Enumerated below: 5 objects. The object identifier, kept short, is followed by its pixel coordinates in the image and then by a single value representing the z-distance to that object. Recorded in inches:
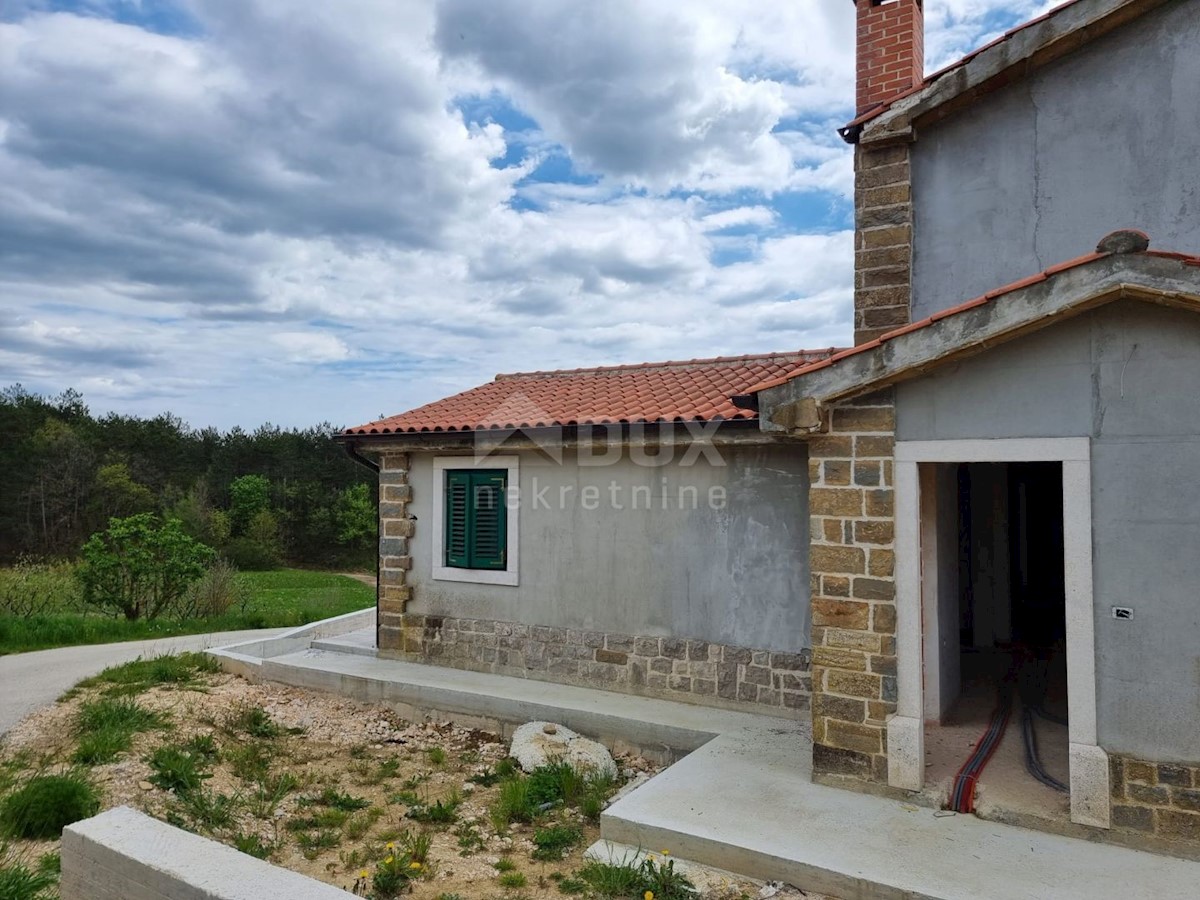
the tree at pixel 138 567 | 613.3
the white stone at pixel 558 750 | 278.7
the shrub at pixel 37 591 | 621.6
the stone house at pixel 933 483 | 190.7
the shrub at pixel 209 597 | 673.0
